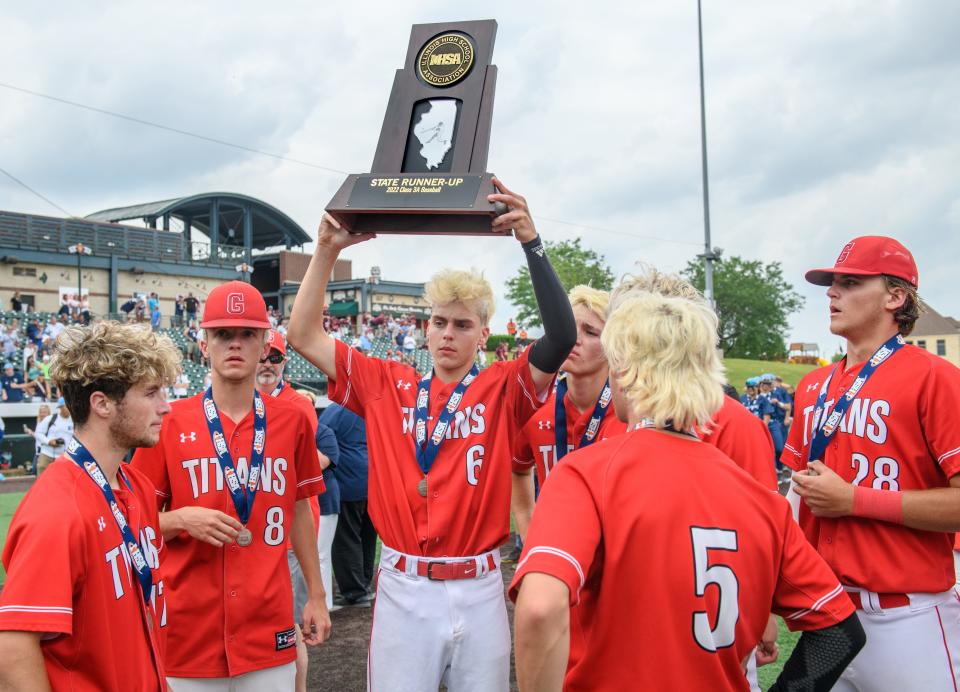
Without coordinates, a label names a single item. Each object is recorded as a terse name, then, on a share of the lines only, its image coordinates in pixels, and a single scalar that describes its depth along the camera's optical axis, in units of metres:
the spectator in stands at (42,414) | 17.02
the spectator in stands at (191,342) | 27.34
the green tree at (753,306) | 62.66
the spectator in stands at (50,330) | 23.13
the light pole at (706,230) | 21.56
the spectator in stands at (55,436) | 13.55
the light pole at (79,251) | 33.80
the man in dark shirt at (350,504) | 7.66
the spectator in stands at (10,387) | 20.89
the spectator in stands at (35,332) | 24.73
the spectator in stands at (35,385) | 20.97
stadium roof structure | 48.38
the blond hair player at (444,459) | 3.29
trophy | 3.02
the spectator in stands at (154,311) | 31.91
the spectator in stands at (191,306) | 35.38
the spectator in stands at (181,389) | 19.53
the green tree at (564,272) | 58.41
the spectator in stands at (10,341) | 22.72
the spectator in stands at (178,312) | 34.72
